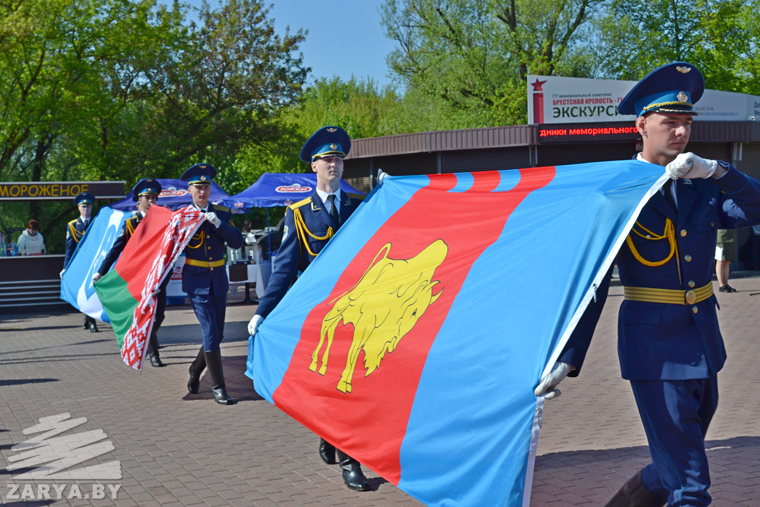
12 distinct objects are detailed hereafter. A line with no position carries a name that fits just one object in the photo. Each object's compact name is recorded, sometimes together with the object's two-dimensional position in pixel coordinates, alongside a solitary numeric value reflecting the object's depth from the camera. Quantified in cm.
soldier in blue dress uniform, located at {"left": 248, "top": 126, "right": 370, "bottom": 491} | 593
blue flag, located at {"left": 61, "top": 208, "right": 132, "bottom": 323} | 1193
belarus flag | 833
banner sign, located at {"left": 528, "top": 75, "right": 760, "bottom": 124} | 2447
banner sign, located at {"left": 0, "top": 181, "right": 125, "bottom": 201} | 1866
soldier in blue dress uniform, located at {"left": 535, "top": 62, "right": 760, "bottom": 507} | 333
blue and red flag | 325
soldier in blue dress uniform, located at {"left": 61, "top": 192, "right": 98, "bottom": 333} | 1423
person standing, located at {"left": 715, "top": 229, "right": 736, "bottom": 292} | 1559
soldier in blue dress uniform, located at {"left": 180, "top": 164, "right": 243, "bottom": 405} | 799
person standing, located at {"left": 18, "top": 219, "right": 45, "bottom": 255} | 1834
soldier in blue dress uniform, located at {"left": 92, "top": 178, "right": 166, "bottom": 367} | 1026
